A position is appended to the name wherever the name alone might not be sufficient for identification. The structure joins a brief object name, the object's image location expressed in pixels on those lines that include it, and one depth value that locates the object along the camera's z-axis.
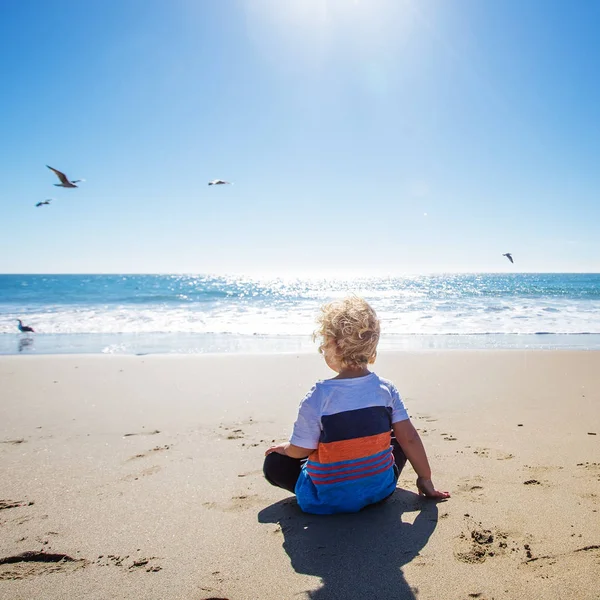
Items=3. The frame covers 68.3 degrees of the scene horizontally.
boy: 2.13
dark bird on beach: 12.77
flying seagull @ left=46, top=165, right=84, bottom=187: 6.18
